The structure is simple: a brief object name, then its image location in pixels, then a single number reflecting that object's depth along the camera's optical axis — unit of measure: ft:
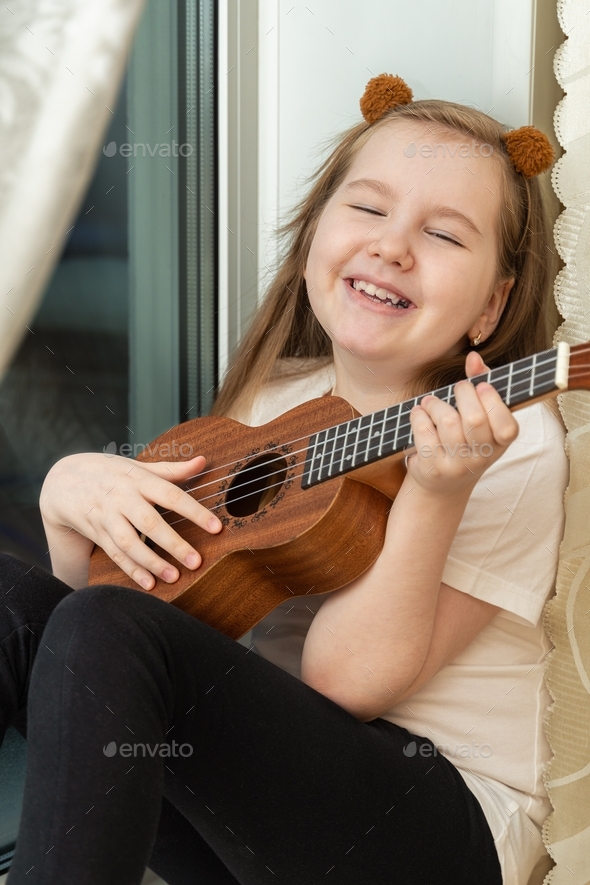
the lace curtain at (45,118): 4.10
